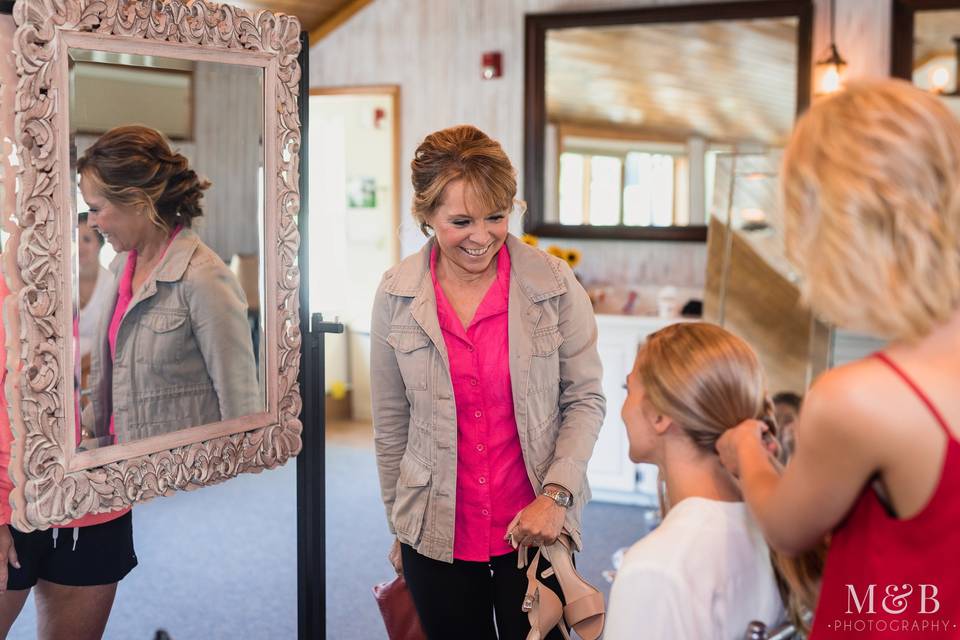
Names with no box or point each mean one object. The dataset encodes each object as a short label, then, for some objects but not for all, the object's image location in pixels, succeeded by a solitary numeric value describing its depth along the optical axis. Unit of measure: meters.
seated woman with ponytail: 1.18
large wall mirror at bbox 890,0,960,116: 4.13
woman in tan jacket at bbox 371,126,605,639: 1.77
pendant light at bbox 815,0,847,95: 4.27
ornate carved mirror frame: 1.44
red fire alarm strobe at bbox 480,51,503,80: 4.98
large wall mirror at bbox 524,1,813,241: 4.45
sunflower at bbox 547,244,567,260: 4.54
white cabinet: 4.37
